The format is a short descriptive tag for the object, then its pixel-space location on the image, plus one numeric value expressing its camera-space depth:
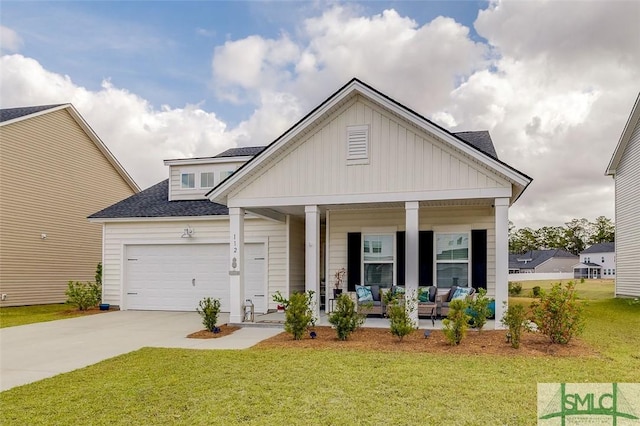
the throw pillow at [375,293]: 12.76
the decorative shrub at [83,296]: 15.42
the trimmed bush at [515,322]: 8.23
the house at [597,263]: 57.75
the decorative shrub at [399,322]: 8.94
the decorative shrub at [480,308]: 9.28
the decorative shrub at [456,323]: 8.53
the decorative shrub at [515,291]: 24.30
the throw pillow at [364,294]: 12.51
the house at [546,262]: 64.56
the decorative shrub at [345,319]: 9.19
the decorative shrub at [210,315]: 10.53
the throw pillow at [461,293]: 11.30
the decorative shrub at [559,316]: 8.41
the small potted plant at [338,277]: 13.69
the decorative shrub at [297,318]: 9.47
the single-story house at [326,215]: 10.60
